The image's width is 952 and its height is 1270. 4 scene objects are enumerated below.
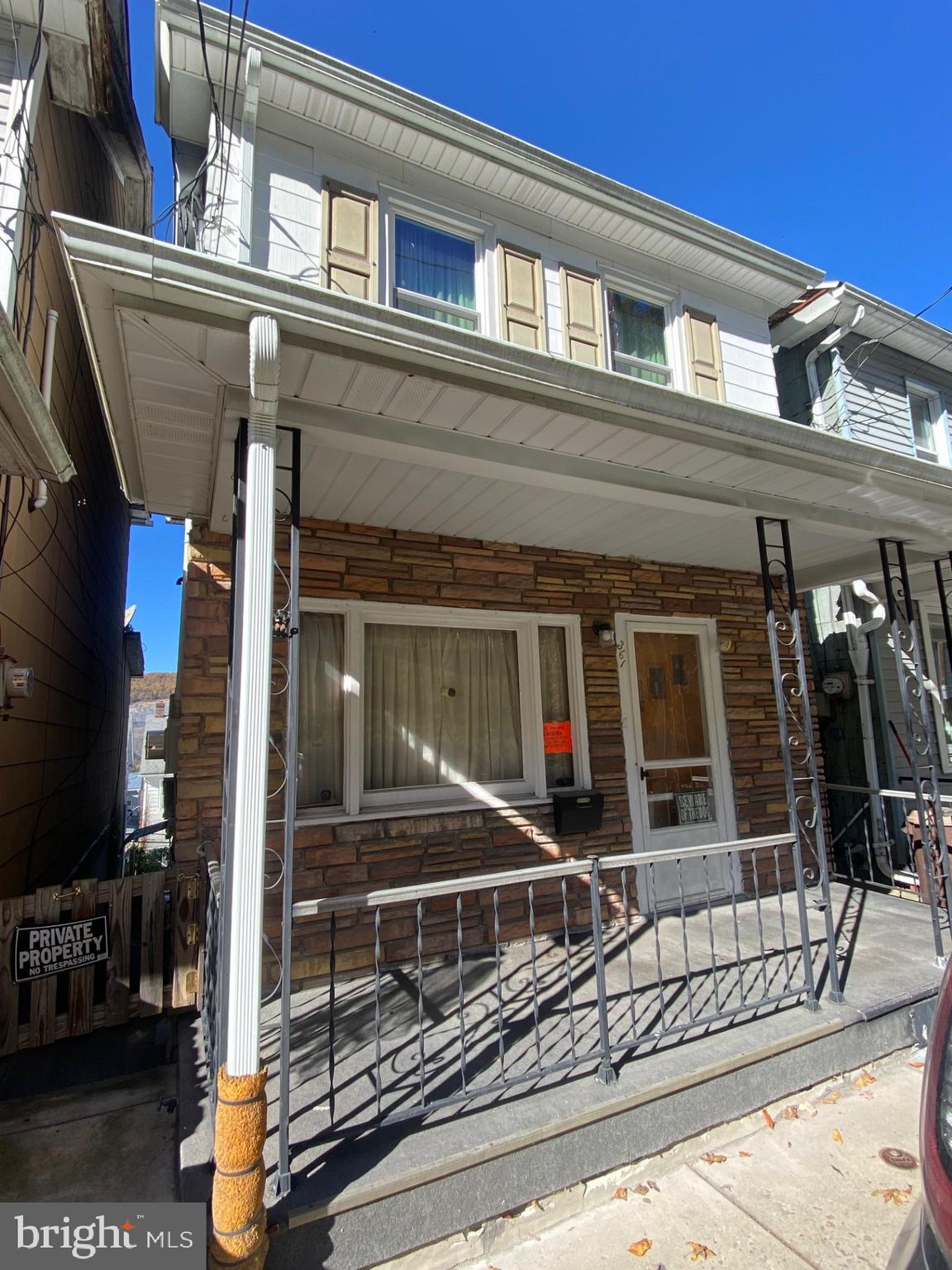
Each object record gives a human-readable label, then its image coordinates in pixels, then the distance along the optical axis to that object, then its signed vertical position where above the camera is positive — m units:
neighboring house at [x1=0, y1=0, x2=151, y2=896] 3.09 +2.16
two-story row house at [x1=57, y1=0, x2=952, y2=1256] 2.13 +1.29
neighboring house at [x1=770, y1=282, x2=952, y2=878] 6.28 +3.36
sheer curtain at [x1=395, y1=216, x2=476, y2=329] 4.14 +3.17
